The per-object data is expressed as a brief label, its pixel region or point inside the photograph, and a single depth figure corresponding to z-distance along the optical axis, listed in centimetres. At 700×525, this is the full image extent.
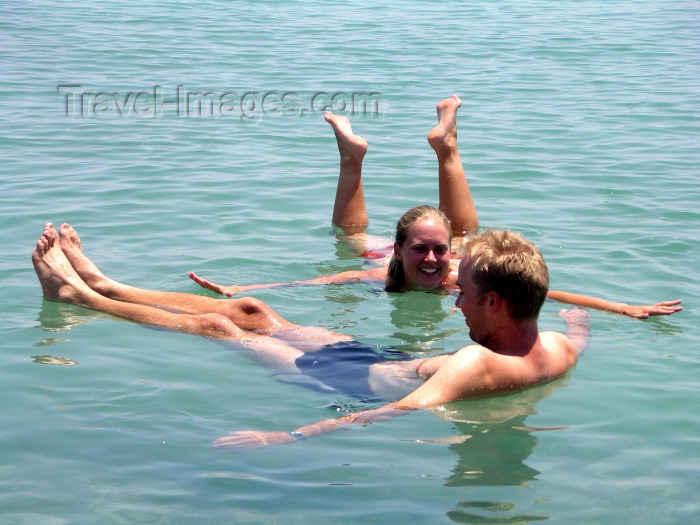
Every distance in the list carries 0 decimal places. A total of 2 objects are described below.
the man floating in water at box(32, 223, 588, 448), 912
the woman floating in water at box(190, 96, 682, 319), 1315
